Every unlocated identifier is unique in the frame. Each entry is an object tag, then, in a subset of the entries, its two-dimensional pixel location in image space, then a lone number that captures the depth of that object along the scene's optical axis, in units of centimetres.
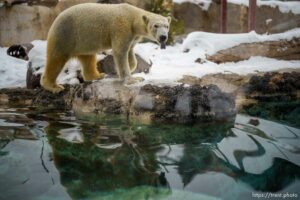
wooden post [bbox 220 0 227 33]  1148
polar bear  565
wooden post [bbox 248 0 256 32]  1045
